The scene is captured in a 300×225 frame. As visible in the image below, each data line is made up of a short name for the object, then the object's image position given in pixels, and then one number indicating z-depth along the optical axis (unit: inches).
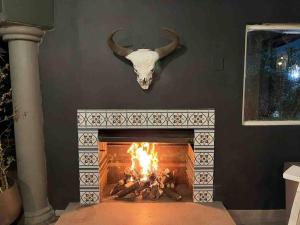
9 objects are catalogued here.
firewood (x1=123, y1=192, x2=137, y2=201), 118.1
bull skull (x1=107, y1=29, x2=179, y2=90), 103.7
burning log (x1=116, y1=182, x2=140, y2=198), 118.3
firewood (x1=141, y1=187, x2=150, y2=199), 119.8
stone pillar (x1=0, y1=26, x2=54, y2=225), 102.6
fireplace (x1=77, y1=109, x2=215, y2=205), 111.7
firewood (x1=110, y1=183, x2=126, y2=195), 120.7
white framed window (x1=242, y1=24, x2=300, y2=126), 112.2
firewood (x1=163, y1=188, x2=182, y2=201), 117.3
